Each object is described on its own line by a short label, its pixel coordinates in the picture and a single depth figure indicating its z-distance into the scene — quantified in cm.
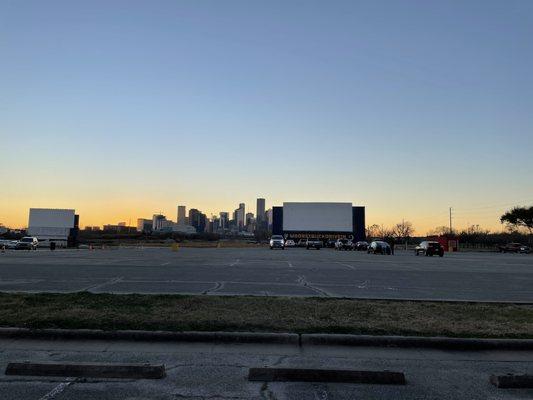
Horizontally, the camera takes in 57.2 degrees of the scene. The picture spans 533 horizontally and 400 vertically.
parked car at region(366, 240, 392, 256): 4991
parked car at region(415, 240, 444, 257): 4791
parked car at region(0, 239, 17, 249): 5859
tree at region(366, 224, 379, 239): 17406
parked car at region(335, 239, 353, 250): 6675
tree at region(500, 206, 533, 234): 9430
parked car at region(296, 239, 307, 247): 7779
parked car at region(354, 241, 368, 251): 6800
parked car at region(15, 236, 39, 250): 5531
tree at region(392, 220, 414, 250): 16350
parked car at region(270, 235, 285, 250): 5947
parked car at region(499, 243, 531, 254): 7406
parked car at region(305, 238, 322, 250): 6500
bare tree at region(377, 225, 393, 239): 17801
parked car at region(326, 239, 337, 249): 7894
